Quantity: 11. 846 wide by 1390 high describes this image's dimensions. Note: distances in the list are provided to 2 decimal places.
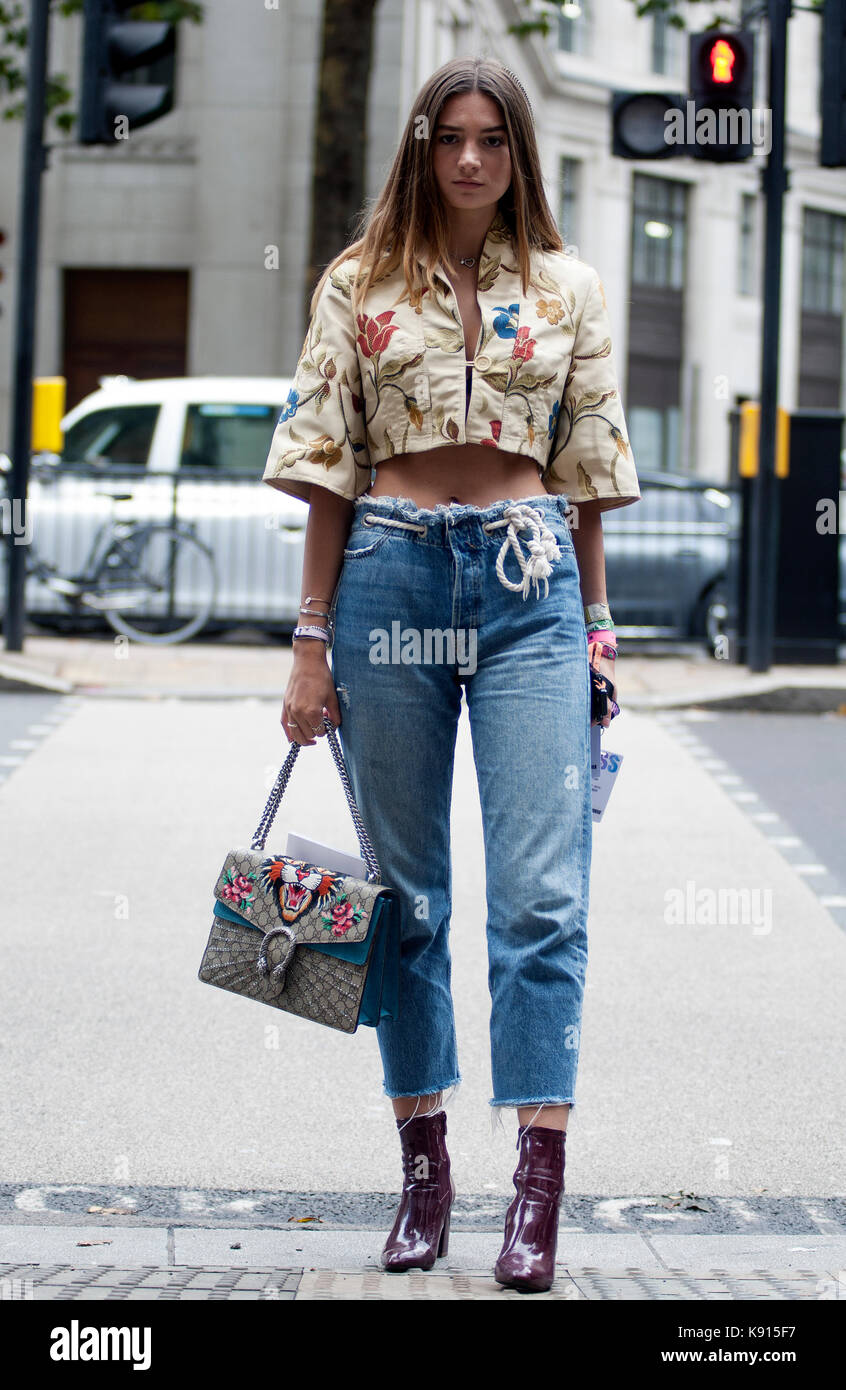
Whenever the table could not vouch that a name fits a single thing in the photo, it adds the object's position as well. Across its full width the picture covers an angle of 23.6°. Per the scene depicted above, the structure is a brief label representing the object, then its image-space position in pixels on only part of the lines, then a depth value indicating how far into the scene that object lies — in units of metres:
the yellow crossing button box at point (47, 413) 11.51
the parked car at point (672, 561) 13.21
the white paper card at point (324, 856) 3.28
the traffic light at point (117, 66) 10.09
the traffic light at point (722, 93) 10.41
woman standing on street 3.14
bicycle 12.96
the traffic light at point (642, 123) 10.49
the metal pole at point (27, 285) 11.23
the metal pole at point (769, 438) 11.41
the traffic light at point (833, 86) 10.07
